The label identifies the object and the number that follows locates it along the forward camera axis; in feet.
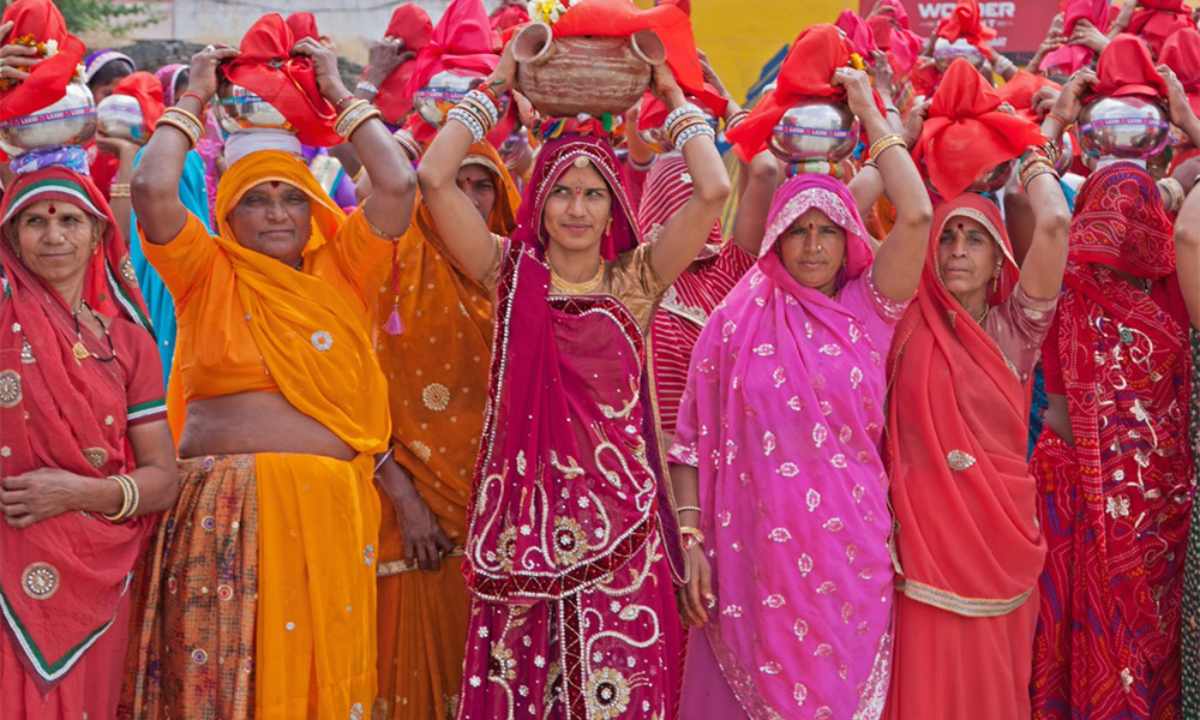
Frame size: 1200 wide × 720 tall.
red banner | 30.83
